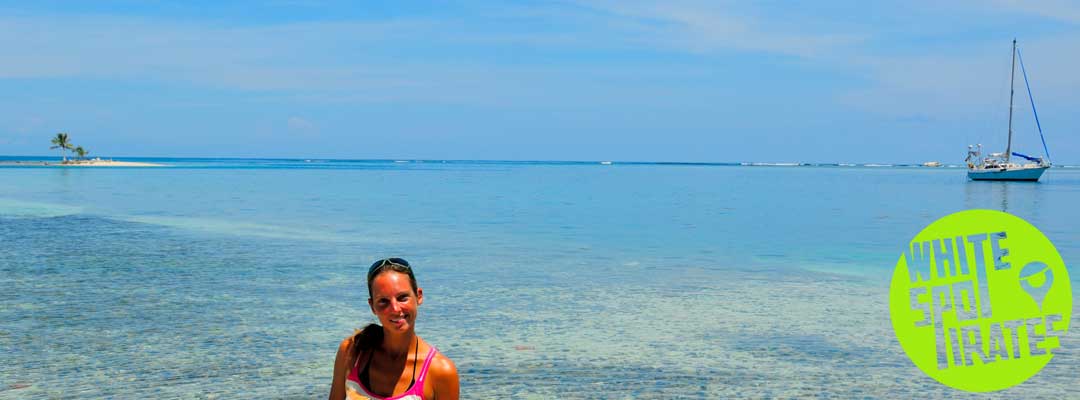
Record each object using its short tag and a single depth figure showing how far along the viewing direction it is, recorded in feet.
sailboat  269.85
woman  13.60
